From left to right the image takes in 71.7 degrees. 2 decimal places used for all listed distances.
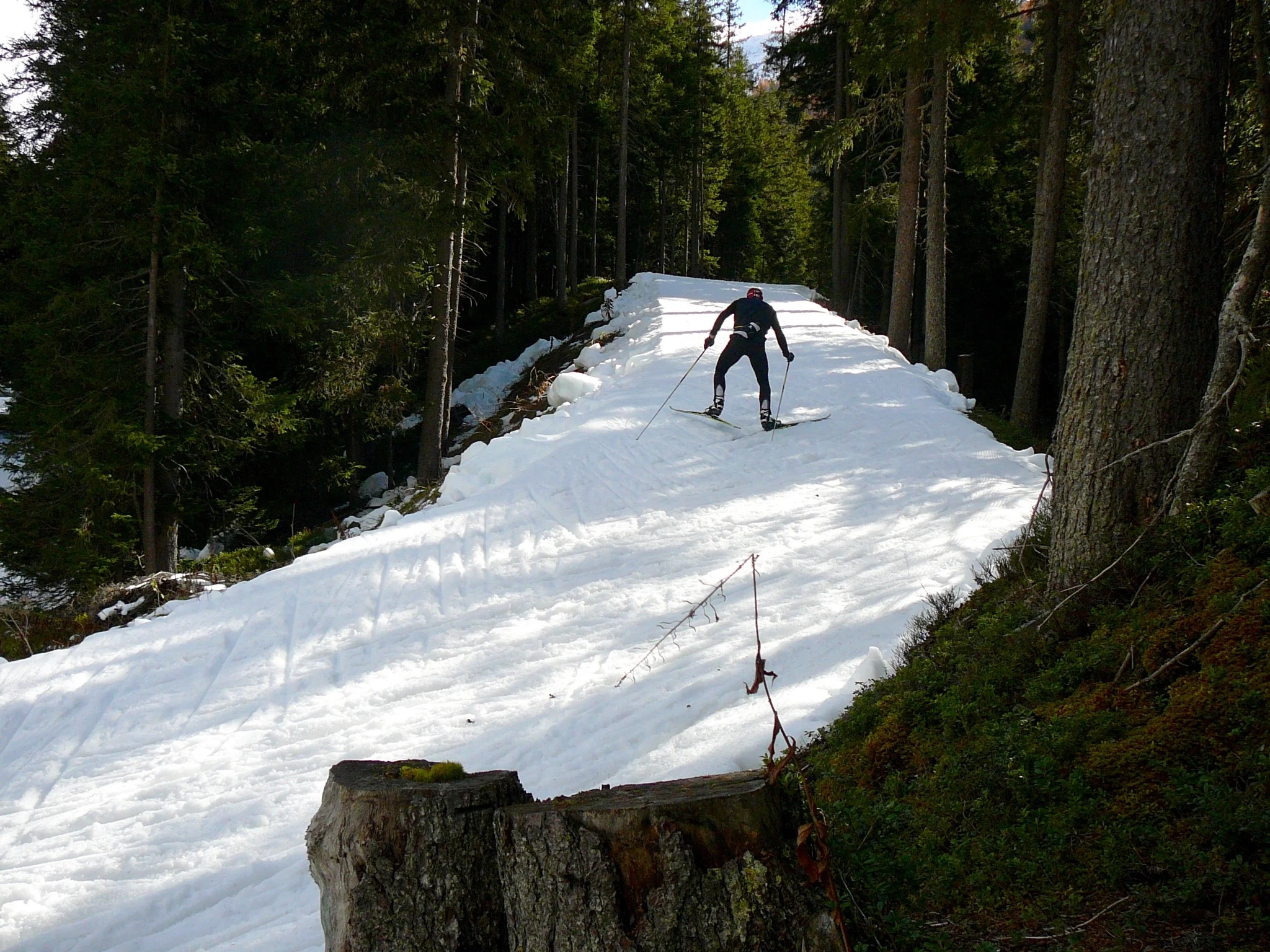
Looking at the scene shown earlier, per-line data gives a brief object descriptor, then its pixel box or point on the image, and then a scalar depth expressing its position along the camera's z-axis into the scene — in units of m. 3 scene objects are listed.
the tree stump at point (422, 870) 2.59
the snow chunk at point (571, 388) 15.45
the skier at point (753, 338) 12.63
